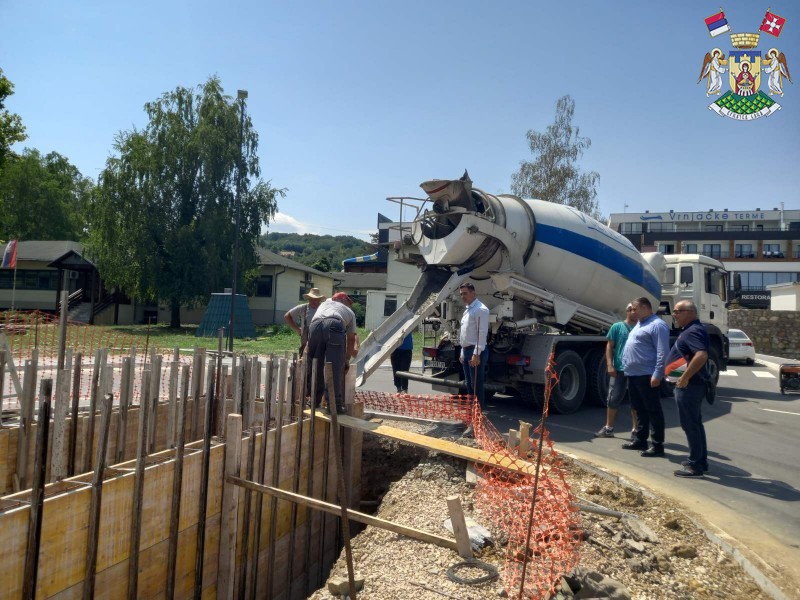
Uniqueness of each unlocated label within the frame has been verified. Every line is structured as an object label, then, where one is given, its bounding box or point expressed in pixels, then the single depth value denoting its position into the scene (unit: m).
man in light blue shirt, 6.61
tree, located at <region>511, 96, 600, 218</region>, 31.33
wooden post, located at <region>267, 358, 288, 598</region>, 4.59
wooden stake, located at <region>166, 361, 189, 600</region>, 3.66
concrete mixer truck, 8.90
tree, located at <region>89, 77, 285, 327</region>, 29.61
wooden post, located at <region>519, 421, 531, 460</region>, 5.07
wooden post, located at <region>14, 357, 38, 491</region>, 4.17
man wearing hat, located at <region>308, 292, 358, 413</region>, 5.79
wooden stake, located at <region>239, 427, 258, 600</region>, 4.26
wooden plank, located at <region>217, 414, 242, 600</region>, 4.04
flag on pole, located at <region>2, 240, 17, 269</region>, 21.26
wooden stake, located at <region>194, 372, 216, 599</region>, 3.85
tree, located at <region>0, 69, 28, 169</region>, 21.48
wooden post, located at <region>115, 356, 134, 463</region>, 3.97
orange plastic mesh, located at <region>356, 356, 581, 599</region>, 3.33
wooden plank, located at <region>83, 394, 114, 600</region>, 3.15
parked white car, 21.03
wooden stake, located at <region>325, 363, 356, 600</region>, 3.20
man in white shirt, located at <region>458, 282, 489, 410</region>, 7.23
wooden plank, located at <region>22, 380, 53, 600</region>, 2.71
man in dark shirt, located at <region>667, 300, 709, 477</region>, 5.78
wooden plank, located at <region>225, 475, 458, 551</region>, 3.61
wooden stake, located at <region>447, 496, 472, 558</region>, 3.50
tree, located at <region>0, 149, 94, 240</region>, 49.72
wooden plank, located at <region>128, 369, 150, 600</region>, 3.40
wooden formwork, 2.93
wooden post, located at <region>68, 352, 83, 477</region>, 4.42
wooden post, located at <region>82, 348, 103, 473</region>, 4.29
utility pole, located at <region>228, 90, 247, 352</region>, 15.12
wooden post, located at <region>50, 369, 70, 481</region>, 3.55
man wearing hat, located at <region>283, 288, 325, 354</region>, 7.19
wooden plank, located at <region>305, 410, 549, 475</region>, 4.67
